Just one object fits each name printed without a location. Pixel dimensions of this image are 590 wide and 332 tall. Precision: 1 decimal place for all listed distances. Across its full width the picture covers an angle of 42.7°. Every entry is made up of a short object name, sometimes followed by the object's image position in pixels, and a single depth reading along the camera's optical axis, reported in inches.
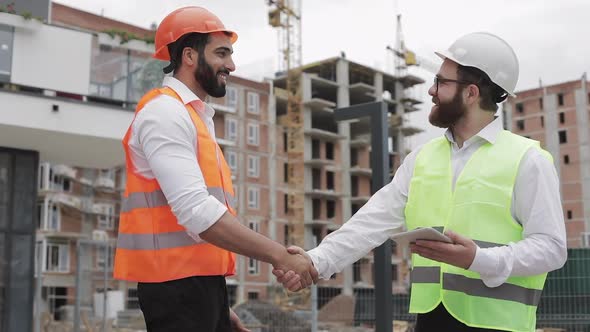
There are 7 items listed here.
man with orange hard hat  125.4
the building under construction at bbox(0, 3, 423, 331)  550.3
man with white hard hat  125.0
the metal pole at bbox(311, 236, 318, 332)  430.5
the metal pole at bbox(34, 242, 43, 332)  595.2
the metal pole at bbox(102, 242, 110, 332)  584.2
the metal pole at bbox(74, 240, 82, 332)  568.7
